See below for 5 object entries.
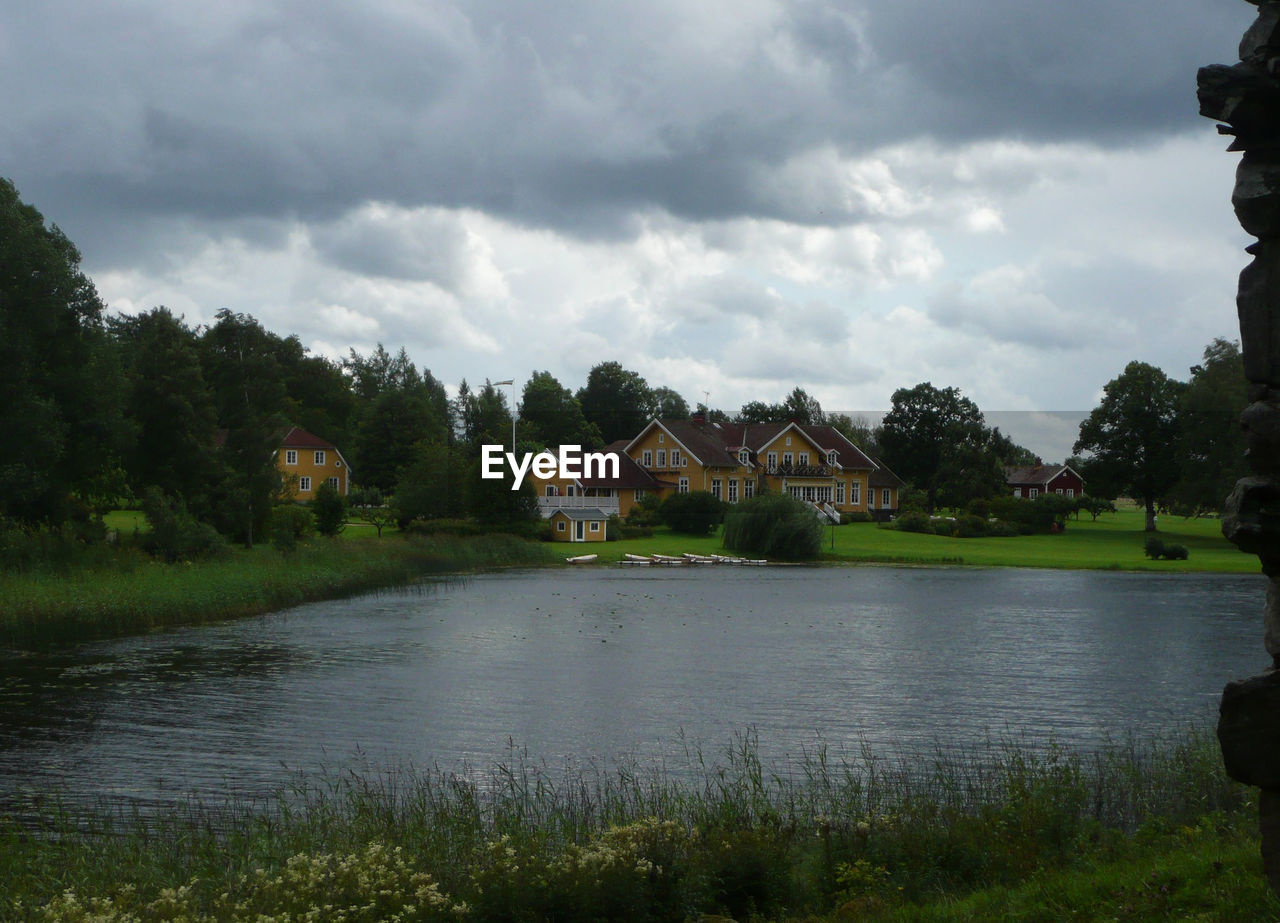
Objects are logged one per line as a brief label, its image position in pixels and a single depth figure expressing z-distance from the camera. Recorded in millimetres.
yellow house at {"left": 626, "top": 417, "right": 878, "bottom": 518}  91875
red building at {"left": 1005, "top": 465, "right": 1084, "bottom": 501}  119312
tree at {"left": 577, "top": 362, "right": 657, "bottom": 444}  122625
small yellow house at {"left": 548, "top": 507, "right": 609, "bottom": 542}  78375
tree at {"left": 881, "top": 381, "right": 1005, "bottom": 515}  102875
